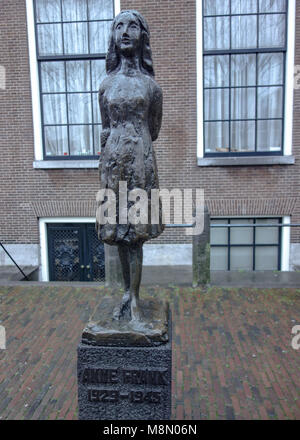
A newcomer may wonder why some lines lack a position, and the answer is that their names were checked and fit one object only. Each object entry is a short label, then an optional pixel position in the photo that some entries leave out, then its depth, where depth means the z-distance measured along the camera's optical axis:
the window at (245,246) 9.38
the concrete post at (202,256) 6.55
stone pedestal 2.83
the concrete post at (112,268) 6.50
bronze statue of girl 2.80
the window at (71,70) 8.84
